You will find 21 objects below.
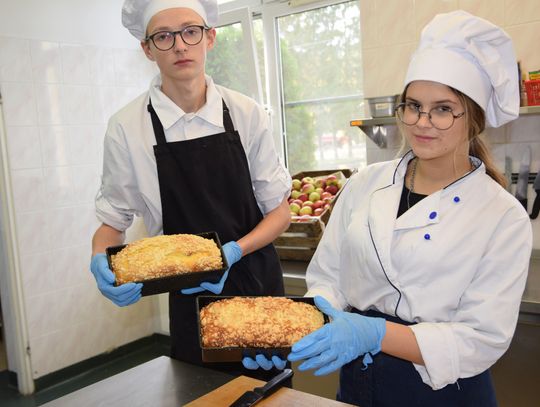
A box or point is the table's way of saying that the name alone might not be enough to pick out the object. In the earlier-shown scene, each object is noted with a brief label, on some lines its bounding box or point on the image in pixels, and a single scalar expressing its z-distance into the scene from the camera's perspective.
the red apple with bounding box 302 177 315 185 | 3.21
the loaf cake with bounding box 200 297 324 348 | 1.17
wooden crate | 2.67
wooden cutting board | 1.29
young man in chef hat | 1.72
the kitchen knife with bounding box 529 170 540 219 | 2.49
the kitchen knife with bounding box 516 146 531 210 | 2.58
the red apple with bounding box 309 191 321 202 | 2.98
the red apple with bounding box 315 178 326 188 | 3.15
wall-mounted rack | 2.33
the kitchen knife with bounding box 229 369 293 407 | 1.26
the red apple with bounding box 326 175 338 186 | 3.11
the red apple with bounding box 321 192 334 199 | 2.98
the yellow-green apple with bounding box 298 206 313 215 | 2.87
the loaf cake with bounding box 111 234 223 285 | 1.36
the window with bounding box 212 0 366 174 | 3.53
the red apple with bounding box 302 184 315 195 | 3.09
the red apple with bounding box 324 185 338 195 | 3.05
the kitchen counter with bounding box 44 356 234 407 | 1.37
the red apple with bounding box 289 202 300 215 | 2.92
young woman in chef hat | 1.26
